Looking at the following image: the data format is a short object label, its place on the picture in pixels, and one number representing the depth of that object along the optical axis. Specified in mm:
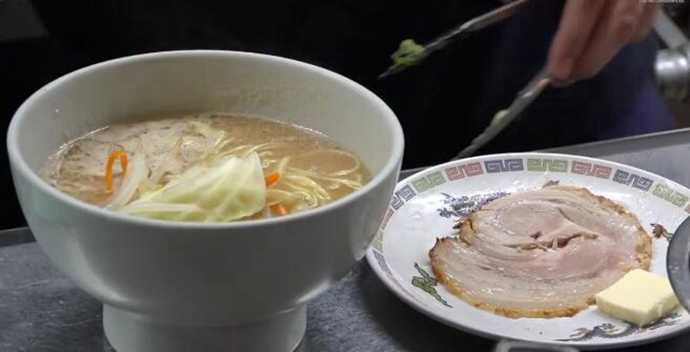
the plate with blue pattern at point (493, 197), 665
